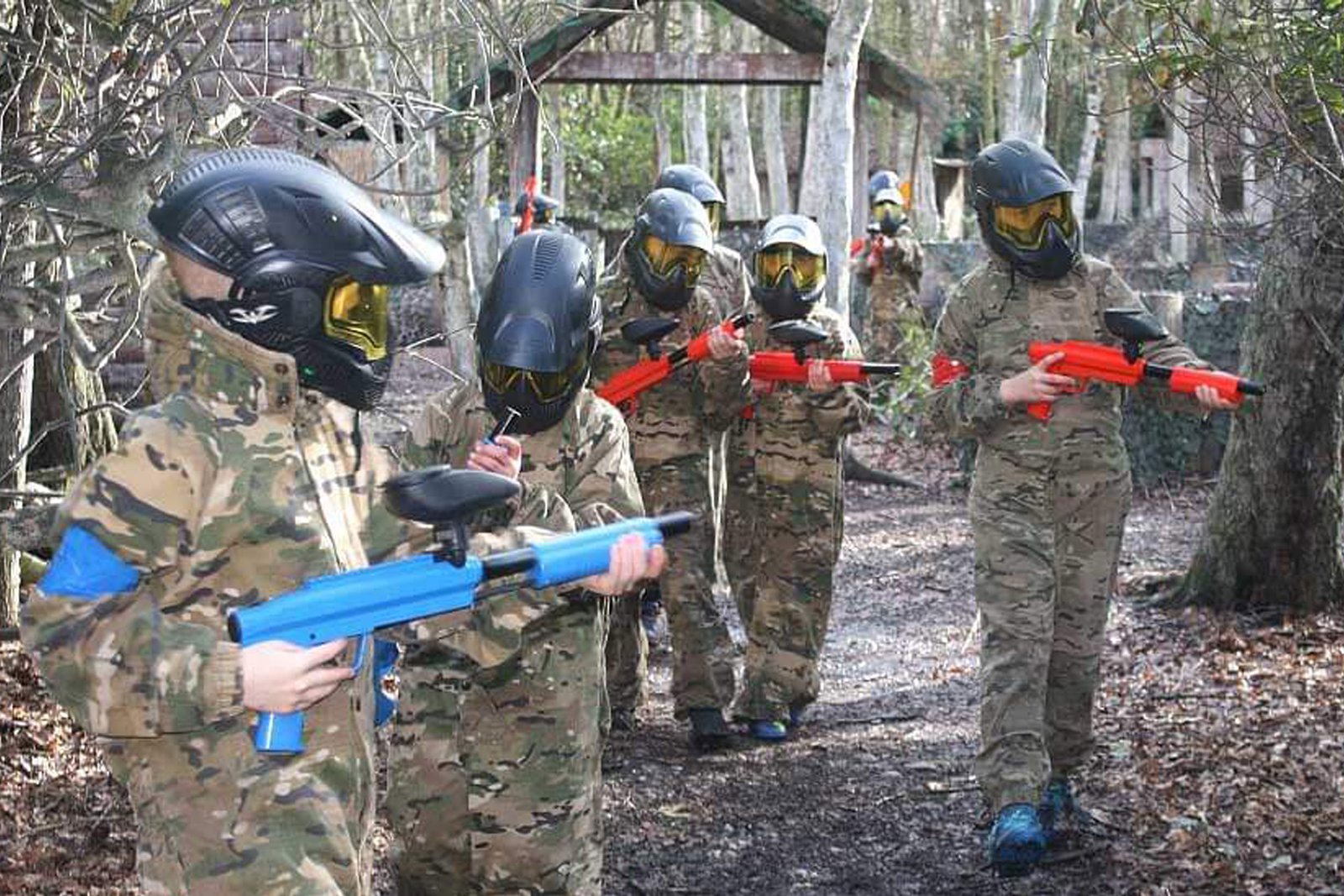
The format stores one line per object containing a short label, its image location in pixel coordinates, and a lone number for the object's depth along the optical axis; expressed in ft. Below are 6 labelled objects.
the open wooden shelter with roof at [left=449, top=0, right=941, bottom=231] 47.55
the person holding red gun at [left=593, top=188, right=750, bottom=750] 25.30
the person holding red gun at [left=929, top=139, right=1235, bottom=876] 19.95
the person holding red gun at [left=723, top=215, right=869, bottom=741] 26.13
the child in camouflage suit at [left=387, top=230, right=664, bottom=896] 15.37
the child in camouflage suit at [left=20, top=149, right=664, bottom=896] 10.38
